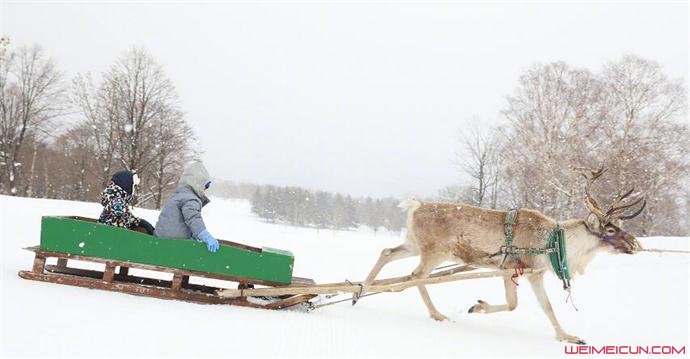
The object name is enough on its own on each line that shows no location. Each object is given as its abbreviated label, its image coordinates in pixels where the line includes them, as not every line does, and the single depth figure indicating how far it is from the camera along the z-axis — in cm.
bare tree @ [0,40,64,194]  3653
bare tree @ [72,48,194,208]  3155
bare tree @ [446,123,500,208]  3484
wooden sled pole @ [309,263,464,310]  584
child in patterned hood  582
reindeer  637
